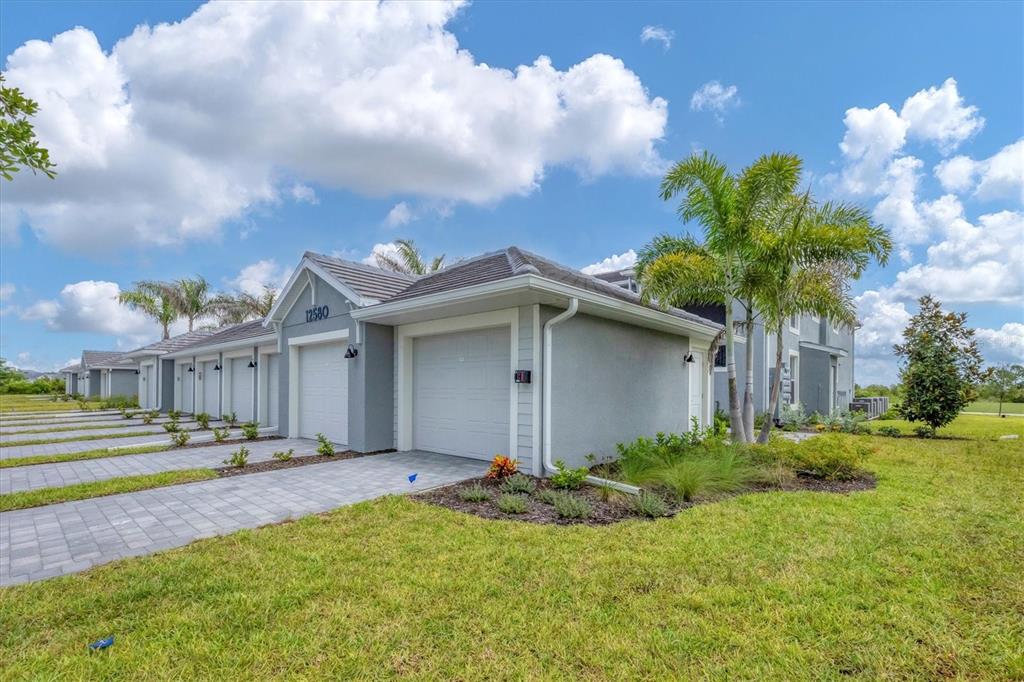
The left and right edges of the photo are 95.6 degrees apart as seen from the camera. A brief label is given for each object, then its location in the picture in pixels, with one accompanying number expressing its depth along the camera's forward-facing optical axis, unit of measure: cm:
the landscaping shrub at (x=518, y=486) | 667
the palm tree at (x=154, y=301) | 3369
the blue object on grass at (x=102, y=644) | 296
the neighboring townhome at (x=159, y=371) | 2350
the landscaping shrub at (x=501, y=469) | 734
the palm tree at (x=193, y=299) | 3416
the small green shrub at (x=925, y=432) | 1405
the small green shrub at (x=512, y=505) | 578
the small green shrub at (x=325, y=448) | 964
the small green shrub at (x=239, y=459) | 849
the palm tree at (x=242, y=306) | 3138
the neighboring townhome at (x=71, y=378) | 4296
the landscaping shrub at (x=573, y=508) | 559
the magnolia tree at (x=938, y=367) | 1380
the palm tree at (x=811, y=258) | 866
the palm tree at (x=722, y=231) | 881
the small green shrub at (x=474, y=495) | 624
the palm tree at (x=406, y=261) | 2430
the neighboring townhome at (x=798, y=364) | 1638
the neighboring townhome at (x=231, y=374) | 1537
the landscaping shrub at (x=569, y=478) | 694
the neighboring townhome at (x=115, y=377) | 3319
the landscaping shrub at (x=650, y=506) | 568
